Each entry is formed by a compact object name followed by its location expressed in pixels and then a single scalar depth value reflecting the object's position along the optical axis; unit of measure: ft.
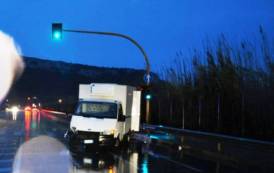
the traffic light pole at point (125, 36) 102.69
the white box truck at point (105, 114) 73.00
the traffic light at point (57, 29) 97.71
